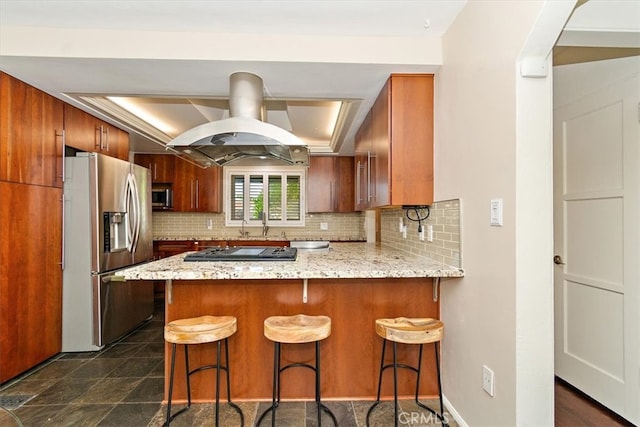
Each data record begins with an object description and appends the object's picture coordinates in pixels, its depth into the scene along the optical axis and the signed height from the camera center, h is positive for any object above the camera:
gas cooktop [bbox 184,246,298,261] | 1.99 -0.29
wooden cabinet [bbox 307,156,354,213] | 4.93 +0.49
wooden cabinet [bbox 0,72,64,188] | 2.20 +0.65
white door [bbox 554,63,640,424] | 1.81 -0.21
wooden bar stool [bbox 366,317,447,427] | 1.62 -0.65
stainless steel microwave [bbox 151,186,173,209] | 4.69 +0.24
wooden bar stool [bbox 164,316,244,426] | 1.61 -0.65
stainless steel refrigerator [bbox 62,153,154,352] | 2.72 -0.35
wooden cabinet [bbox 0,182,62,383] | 2.19 -0.49
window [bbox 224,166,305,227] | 5.16 +0.31
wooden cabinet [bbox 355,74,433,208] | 2.15 +0.53
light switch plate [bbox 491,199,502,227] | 1.41 +0.00
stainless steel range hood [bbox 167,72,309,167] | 1.98 +0.53
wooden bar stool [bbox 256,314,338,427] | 1.61 -0.64
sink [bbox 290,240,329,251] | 3.13 -0.36
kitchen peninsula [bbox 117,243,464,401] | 1.99 -0.69
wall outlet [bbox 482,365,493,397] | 1.48 -0.84
